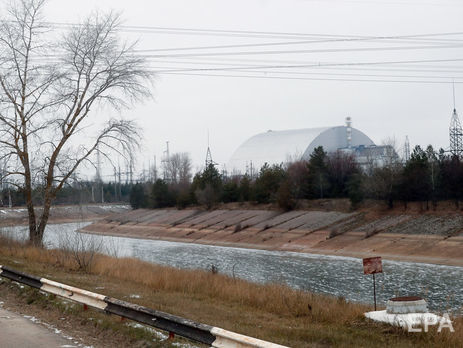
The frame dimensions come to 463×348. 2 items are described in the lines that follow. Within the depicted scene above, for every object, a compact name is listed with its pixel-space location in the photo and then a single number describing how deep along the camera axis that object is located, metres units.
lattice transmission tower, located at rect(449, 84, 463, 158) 74.44
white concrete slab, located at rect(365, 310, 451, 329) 9.74
